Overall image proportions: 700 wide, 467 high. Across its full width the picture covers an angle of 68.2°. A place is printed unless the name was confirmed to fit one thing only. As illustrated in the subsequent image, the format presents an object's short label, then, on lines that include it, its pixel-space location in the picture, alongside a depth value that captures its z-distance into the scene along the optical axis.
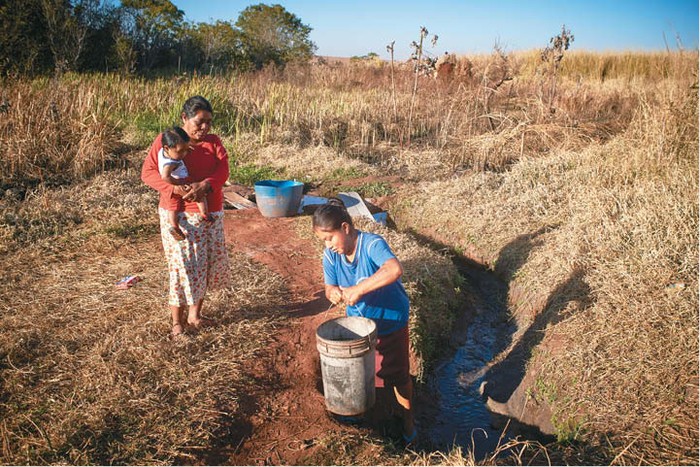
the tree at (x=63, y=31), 16.30
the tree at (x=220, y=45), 21.55
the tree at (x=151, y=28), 19.86
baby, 3.21
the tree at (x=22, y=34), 15.33
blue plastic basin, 6.47
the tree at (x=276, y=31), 25.59
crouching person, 2.74
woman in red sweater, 3.36
